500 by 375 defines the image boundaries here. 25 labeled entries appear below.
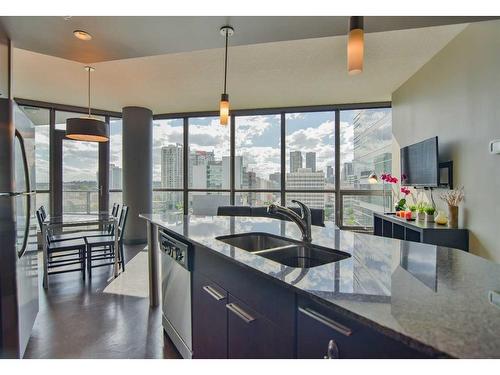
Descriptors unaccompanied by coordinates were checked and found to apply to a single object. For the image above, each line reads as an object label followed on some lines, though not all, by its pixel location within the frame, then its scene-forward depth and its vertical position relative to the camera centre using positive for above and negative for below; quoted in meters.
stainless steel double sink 1.44 -0.36
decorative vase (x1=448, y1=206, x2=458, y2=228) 3.00 -0.32
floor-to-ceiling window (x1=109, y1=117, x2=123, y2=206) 5.68 +0.48
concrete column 5.28 +0.35
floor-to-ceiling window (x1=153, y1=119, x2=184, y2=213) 5.92 +0.51
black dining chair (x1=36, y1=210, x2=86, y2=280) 3.20 -0.75
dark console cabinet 2.91 -0.51
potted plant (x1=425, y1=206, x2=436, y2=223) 3.28 -0.33
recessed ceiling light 2.07 +1.15
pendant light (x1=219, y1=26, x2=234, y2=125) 2.40 +0.67
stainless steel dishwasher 1.72 -0.73
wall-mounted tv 3.24 +0.30
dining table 3.14 -0.45
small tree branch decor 3.00 -0.19
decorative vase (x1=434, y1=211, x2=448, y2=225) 3.12 -0.36
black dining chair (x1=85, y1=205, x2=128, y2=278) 3.45 -0.74
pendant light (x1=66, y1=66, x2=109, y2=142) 3.17 +0.66
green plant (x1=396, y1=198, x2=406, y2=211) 3.98 -0.26
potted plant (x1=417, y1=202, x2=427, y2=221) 3.47 -0.32
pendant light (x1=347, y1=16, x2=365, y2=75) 1.36 +0.72
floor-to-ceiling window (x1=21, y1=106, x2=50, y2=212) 4.94 +0.59
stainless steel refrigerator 1.79 -0.33
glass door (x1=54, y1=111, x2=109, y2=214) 5.14 +0.21
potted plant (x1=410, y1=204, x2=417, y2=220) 3.63 -0.32
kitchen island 0.65 -0.33
